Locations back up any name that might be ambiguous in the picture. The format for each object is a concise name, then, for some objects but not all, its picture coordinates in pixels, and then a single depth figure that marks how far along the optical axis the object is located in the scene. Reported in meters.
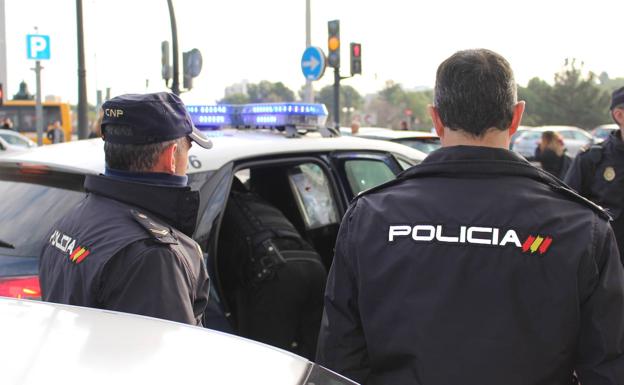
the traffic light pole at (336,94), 15.37
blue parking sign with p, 13.79
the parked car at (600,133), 31.55
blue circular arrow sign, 12.70
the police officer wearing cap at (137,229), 1.84
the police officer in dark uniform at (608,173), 3.84
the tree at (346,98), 79.62
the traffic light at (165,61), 13.04
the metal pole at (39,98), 14.29
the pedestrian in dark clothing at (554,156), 8.73
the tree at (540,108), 67.40
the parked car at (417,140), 9.09
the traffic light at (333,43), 14.58
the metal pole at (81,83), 13.52
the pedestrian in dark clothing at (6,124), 24.35
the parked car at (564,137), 26.47
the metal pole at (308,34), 15.22
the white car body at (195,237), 1.26
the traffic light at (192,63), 11.76
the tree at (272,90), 49.84
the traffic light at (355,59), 16.23
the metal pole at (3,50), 14.32
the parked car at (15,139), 20.46
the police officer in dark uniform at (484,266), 1.67
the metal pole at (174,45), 12.39
